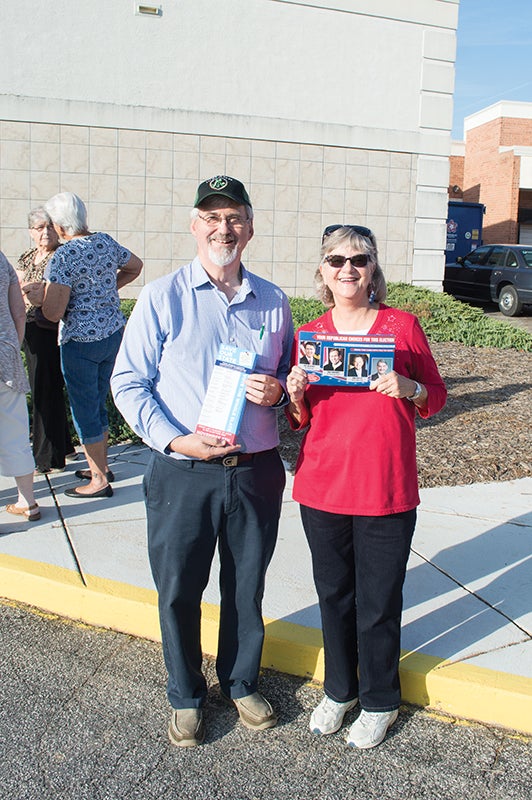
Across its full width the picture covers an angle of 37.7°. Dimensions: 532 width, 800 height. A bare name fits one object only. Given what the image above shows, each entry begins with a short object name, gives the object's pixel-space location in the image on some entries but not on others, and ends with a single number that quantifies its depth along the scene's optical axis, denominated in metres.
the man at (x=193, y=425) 2.85
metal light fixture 12.34
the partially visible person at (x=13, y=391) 4.68
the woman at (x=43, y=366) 5.43
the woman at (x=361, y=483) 2.90
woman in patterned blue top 4.92
